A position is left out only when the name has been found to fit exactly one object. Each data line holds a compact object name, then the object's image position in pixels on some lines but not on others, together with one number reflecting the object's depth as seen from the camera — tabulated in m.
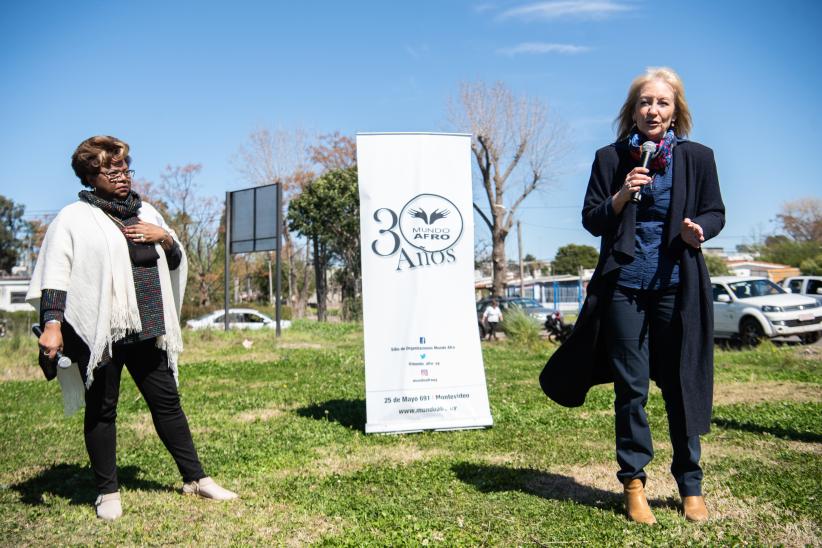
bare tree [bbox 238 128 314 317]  41.50
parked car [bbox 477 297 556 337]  21.63
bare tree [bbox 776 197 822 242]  62.62
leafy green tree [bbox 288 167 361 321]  33.03
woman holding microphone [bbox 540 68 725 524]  3.23
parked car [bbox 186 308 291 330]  26.11
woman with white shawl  3.54
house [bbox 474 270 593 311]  49.56
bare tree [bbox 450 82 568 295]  30.88
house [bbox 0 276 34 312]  51.83
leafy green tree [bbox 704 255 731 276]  51.49
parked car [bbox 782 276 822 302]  19.70
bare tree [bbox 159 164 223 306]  39.00
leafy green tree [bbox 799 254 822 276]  41.56
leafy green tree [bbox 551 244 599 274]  91.13
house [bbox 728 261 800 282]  49.47
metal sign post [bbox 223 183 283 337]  18.91
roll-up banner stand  5.81
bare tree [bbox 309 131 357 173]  40.69
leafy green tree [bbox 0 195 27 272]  76.25
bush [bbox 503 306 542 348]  15.39
